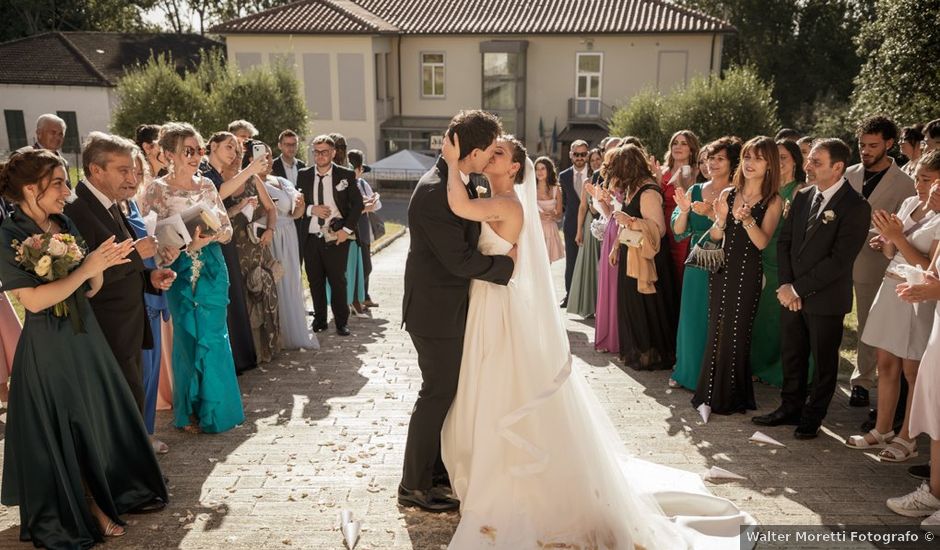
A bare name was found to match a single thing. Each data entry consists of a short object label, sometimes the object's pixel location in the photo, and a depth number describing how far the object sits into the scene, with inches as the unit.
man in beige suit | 261.3
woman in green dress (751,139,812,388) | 270.8
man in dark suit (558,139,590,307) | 417.1
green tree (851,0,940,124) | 445.4
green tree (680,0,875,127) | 1637.6
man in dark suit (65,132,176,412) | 180.9
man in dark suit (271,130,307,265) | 362.2
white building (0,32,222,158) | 1534.2
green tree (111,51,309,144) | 1112.2
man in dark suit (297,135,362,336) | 351.9
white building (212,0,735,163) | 1343.5
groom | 170.9
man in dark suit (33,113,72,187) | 301.1
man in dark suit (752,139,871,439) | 217.3
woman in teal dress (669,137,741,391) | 266.2
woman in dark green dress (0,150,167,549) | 159.8
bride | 165.0
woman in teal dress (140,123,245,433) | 231.3
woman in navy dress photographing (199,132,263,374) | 268.4
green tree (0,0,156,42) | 1846.7
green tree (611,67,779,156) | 1090.7
